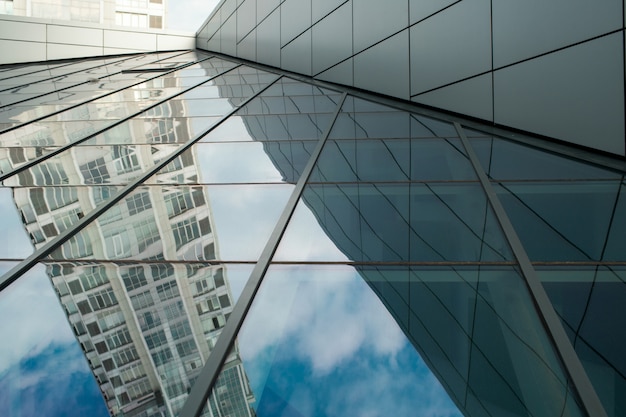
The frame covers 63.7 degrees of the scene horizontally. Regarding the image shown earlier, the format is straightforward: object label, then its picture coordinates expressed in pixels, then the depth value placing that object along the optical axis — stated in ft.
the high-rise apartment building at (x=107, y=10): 217.36
